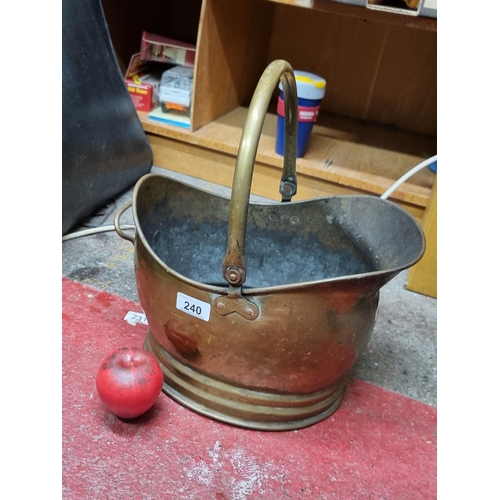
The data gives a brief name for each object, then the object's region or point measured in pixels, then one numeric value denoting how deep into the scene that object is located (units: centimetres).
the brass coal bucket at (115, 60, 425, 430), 69
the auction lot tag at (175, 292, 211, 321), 71
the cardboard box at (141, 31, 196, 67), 155
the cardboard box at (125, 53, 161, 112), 156
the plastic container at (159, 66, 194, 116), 152
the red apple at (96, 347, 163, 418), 73
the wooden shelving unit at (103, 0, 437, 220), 142
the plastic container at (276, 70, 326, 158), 133
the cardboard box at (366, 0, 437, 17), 108
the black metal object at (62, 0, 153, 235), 116
